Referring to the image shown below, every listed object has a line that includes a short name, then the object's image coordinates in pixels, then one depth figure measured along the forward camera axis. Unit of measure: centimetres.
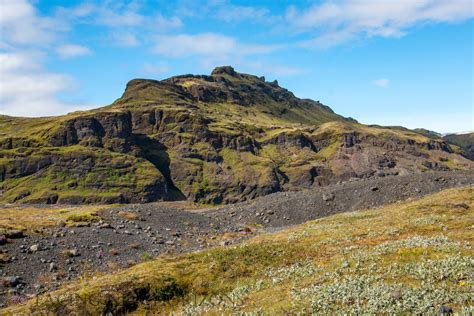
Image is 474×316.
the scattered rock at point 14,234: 4177
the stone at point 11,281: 3144
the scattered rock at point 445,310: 1183
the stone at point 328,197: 8244
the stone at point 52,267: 3606
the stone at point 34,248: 3931
